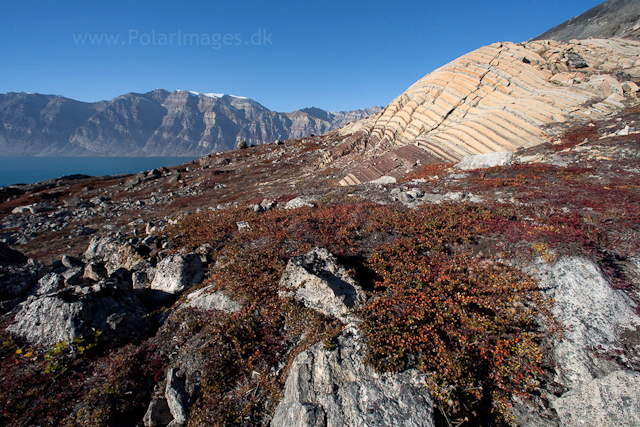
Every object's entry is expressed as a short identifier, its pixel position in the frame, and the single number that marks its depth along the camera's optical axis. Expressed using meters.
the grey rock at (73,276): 13.42
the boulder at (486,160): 22.34
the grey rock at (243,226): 15.21
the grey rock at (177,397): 7.14
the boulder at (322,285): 8.73
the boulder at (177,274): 11.89
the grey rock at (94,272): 14.14
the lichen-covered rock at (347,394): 5.87
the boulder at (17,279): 13.13
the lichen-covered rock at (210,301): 9.87
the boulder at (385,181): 23.96
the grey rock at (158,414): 7.21
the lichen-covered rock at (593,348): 5.57
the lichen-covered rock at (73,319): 9.21
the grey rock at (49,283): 13.00
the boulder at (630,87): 26.55
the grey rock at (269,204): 20.80
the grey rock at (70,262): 16.28
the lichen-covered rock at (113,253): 14.95
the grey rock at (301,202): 18.82
